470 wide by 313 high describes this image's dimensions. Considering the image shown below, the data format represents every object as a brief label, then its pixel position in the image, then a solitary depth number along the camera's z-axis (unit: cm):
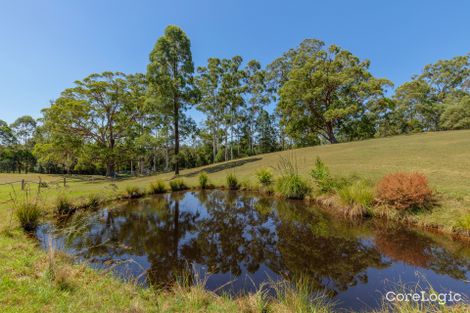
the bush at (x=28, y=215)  673
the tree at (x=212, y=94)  3507
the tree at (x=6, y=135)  4786
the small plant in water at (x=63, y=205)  916
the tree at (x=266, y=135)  4800
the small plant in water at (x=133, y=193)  1357
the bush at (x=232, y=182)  1619
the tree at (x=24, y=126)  5331
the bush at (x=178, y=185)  1641
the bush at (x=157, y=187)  1524
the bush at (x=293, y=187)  1197
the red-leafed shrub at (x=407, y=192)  749
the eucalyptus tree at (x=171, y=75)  2188
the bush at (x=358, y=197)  846
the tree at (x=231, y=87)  3644
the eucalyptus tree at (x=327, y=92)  2975
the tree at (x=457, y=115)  3129
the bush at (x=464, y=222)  600
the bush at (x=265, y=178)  1448
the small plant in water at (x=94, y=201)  1086
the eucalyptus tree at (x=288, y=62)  3529
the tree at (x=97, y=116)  2723
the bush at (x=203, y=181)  1714
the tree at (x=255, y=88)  4066
